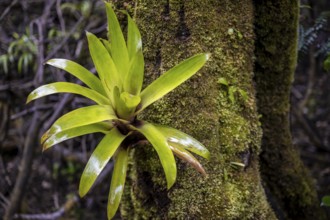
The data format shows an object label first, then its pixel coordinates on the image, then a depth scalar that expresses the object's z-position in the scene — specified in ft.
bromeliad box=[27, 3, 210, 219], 6.16
